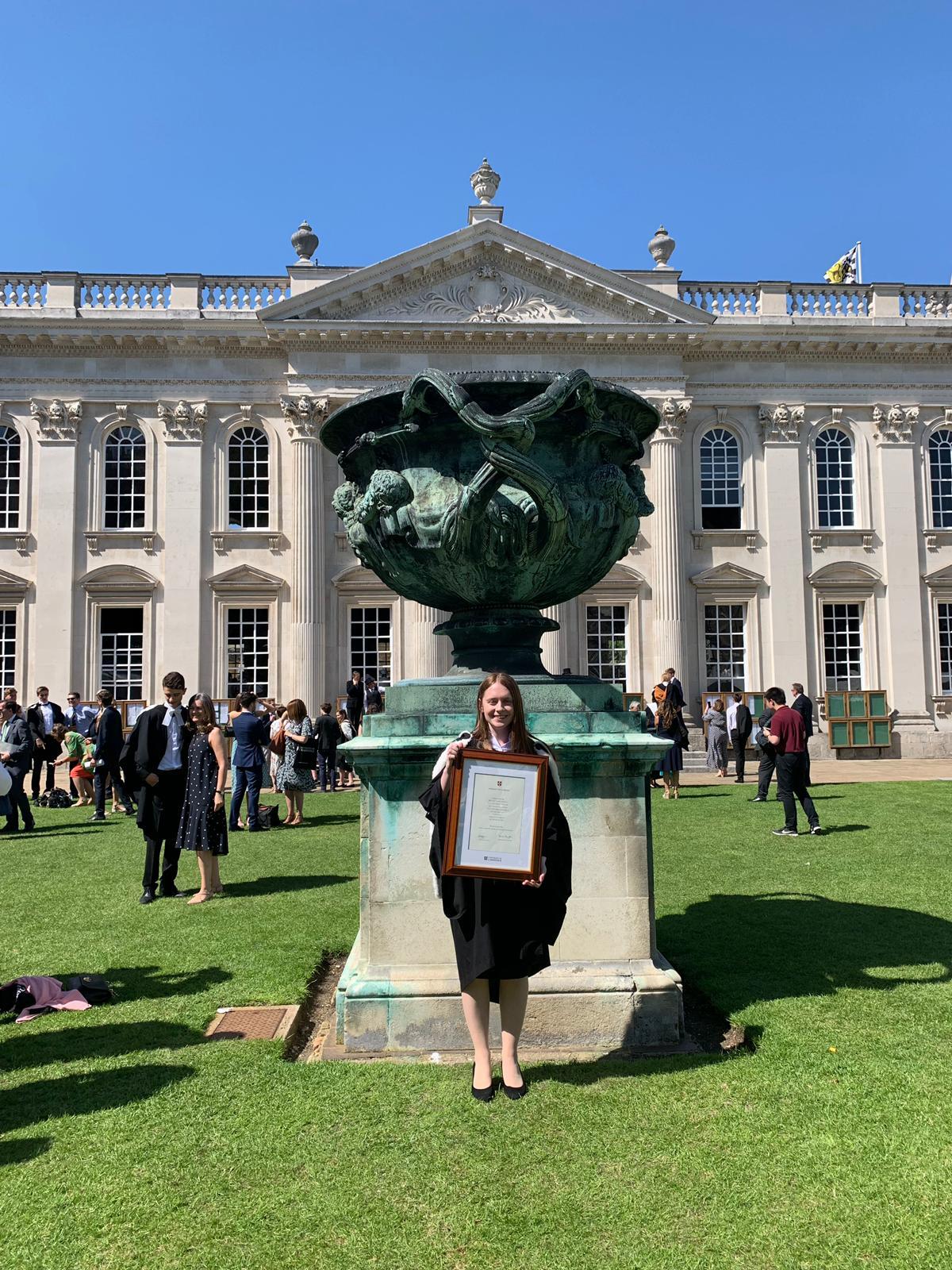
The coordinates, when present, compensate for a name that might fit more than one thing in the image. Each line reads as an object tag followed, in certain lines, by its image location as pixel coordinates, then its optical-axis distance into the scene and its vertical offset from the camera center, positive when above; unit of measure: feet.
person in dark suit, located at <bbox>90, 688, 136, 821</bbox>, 42.24 -2.58
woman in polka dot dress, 25.64 -3.16
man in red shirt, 35.14 -3.12
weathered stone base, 13.76 -4.95
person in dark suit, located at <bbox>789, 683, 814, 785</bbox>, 45.61 -1.08
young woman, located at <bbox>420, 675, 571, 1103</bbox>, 11.99 -3.00
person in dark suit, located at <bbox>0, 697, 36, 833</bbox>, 41.24 -2.96
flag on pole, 113.60 +52.29
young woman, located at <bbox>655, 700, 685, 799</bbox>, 48.55 -2.66
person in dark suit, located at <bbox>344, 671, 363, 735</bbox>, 69.05 -1.00
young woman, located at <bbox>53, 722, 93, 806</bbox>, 49.85 -4.05
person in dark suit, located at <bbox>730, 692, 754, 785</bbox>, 57.47 -3.09
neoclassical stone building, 82.02 +19.65
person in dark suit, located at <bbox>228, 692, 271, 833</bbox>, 37.65 -2.67
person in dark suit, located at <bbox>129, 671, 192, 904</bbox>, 26.50 -2.53
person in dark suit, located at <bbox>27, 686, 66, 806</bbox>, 49.88 -1.96
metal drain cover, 14.51 -5.45
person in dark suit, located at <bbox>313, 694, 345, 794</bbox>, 50.44 -2.85
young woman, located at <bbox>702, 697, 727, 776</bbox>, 64.75 -4.07
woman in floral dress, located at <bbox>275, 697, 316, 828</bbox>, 40.06 -3.58
